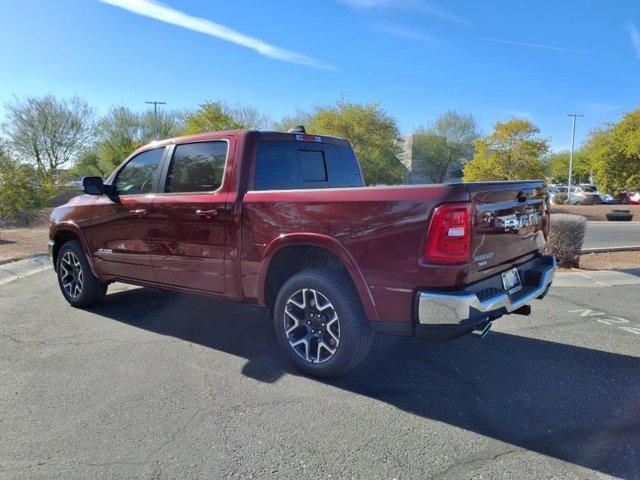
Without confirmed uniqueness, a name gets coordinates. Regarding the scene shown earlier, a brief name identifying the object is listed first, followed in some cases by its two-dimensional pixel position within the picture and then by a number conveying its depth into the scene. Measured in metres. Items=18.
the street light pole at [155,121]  42.97
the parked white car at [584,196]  37.66
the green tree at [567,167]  58.02
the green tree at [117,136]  43.72
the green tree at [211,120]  28.53
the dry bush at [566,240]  8.44
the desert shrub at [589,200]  37.38
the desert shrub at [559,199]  38.44
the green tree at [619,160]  27.14
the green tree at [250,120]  38.09
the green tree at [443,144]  45.78
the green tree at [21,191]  13.77
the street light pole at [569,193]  39.90
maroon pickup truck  3.22
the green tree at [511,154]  27.97
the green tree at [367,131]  31.61
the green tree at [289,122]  36.38
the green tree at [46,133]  40.78
